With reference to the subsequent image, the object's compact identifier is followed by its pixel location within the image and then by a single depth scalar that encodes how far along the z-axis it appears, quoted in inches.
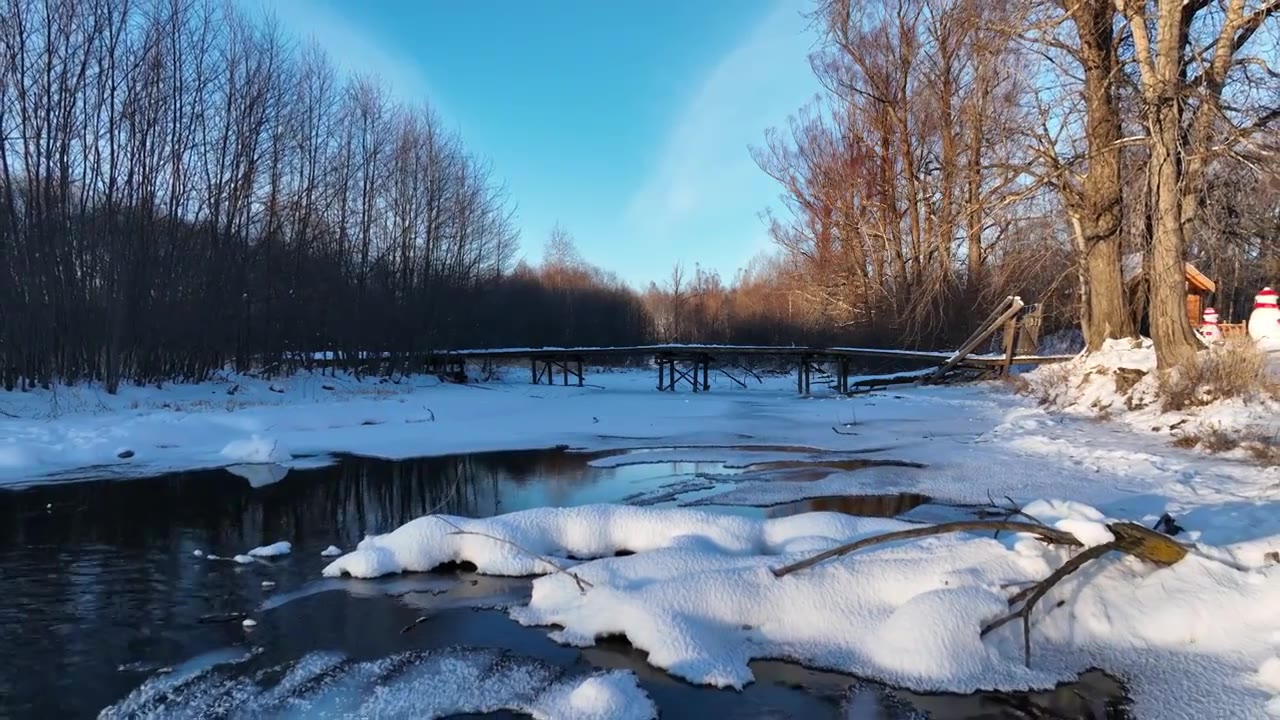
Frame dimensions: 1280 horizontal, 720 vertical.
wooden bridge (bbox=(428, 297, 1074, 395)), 961.5
